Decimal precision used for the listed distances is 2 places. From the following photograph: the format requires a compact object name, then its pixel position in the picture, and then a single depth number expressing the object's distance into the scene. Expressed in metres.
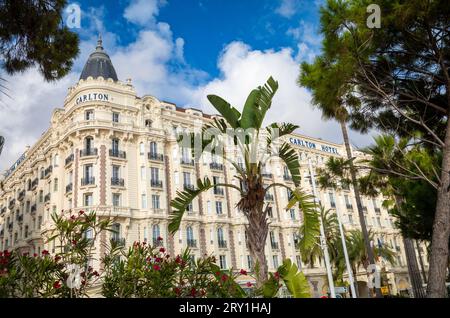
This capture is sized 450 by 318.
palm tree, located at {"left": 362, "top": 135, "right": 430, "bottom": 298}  12.35
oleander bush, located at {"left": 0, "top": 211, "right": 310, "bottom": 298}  6.17
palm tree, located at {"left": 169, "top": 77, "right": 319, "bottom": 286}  8.62
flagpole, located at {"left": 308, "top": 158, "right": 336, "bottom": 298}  20.11
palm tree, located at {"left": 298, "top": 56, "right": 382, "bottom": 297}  11.23
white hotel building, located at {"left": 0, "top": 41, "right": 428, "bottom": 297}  33.09
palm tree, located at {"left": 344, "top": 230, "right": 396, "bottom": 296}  38.12
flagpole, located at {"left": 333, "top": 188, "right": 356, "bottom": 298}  20.73
